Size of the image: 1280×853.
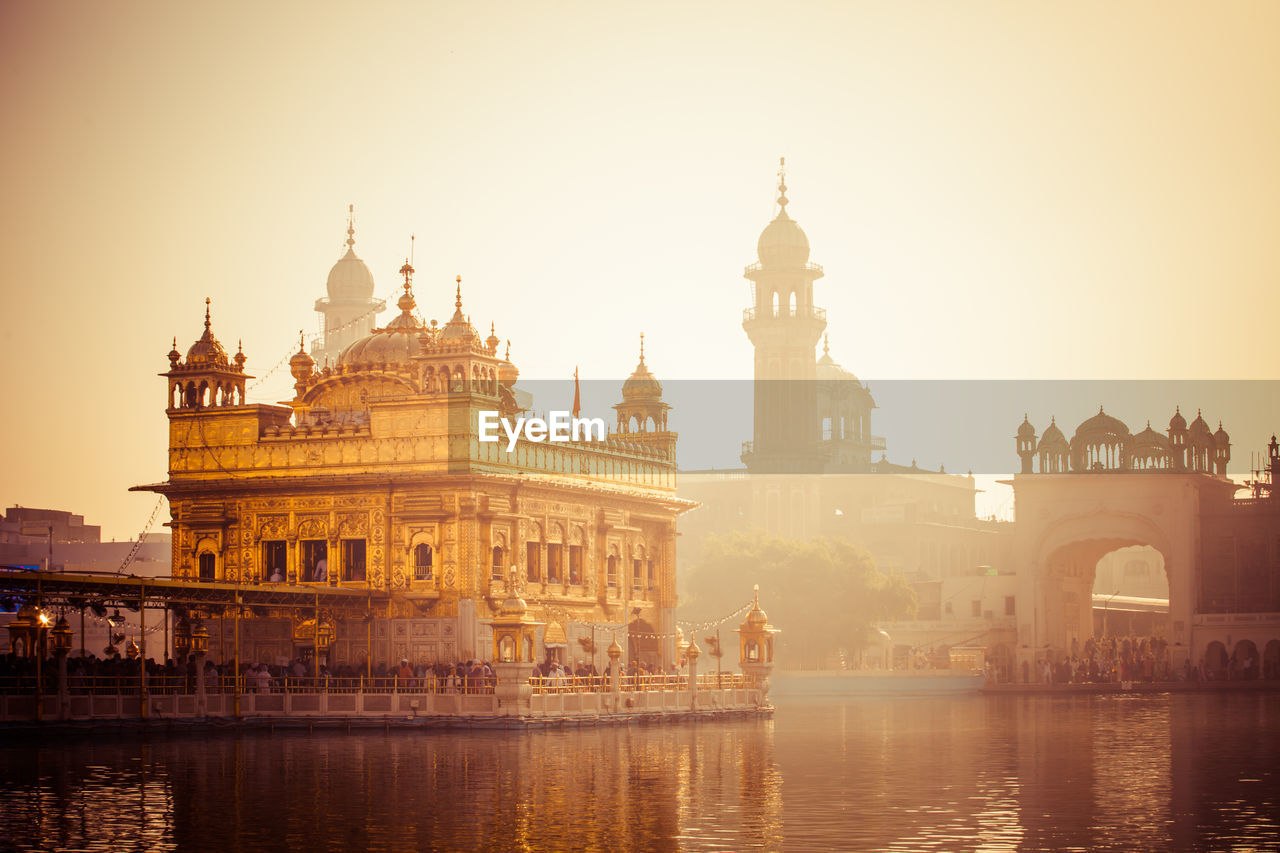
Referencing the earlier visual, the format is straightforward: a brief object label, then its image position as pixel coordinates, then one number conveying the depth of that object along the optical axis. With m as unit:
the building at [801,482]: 102.19
